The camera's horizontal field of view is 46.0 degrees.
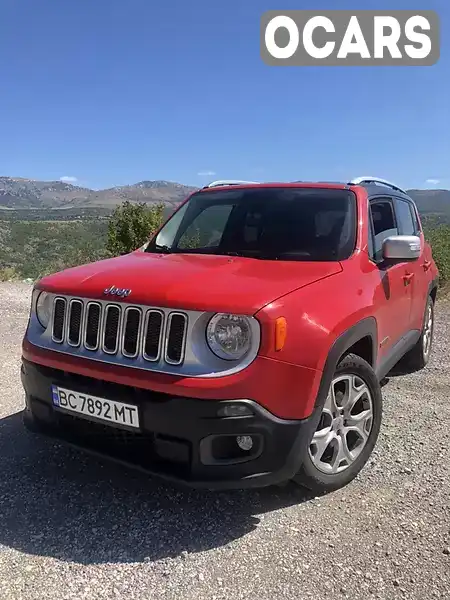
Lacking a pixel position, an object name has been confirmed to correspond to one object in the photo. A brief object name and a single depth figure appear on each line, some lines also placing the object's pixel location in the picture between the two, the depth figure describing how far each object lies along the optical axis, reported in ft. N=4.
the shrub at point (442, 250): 35.06
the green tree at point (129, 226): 47.09
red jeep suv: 8.25
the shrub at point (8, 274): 44.80
